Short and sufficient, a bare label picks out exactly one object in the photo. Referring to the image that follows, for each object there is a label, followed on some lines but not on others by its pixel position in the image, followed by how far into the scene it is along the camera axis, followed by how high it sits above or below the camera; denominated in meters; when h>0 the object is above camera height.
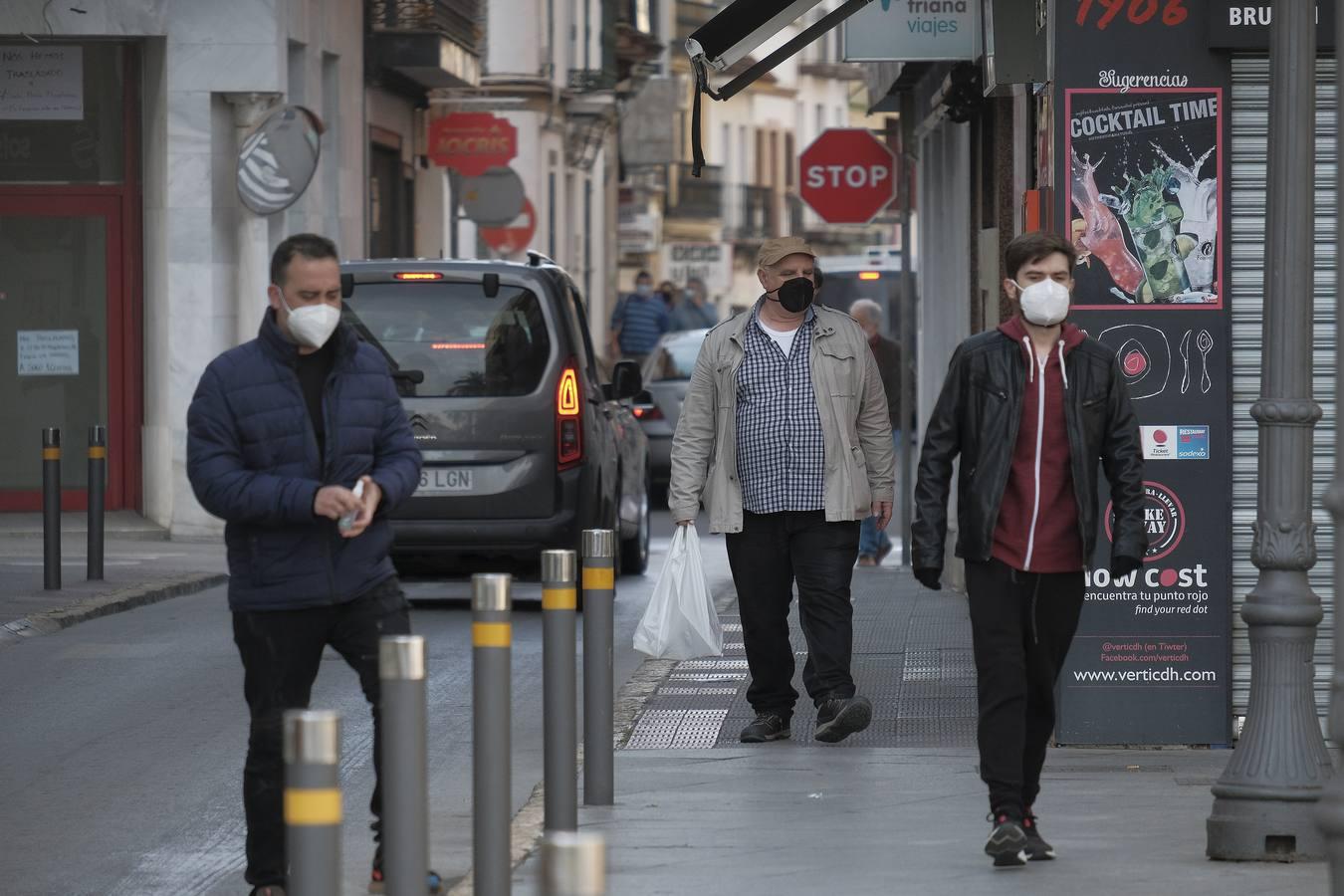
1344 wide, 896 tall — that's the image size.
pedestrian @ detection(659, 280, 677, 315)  77.53 -0.84
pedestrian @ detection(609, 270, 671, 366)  72.56 -1.21
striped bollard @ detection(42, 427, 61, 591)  31.09 -1.63
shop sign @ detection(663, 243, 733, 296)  114.44 -0.54
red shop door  43.00 -0.86
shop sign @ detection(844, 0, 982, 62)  27.73 +1.10
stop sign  42.44 +0.53
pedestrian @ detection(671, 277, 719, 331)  78.62 -1.16
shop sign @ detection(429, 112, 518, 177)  64.31 +1.17
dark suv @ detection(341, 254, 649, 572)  29.67 -0.91
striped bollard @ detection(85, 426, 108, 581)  32.09 -1.51
